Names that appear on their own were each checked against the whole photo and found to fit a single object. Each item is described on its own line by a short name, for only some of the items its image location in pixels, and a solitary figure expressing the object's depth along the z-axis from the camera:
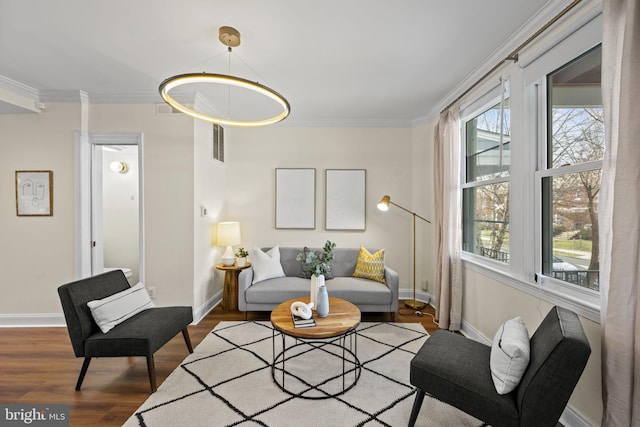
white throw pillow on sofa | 3.79
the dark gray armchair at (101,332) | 2.11
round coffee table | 2.15
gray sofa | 3.46
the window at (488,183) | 2.69
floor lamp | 3.94
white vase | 2.65
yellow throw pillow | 3.83
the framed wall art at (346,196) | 4.42
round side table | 3.89
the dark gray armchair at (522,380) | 1.34
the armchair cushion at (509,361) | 1.51
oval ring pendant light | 1.95
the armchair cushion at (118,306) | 2.19
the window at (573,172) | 1.84
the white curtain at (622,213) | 1.33
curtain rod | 1.82
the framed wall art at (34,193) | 3.43
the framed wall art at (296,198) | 4.46
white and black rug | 1.88
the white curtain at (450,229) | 3.23
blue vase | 2.45
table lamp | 3.97
